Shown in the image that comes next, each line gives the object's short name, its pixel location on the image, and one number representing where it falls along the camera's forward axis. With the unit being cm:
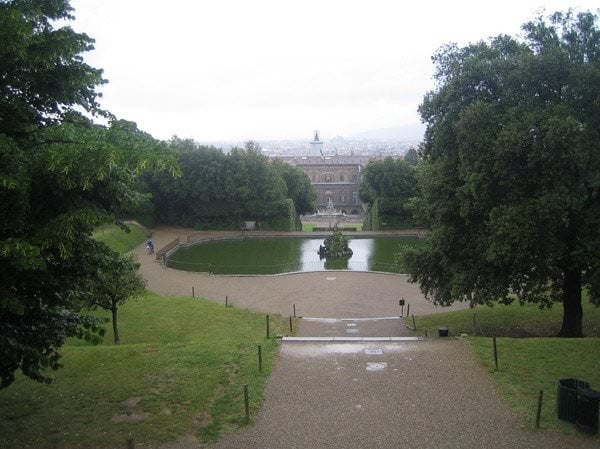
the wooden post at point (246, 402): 991
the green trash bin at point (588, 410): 912
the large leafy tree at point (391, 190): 5206
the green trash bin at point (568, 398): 940
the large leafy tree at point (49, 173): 626
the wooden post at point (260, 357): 1234
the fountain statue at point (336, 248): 3725
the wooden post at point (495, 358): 1234
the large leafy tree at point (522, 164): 1398
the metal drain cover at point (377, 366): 1259
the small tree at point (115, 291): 974
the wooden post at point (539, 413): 945
